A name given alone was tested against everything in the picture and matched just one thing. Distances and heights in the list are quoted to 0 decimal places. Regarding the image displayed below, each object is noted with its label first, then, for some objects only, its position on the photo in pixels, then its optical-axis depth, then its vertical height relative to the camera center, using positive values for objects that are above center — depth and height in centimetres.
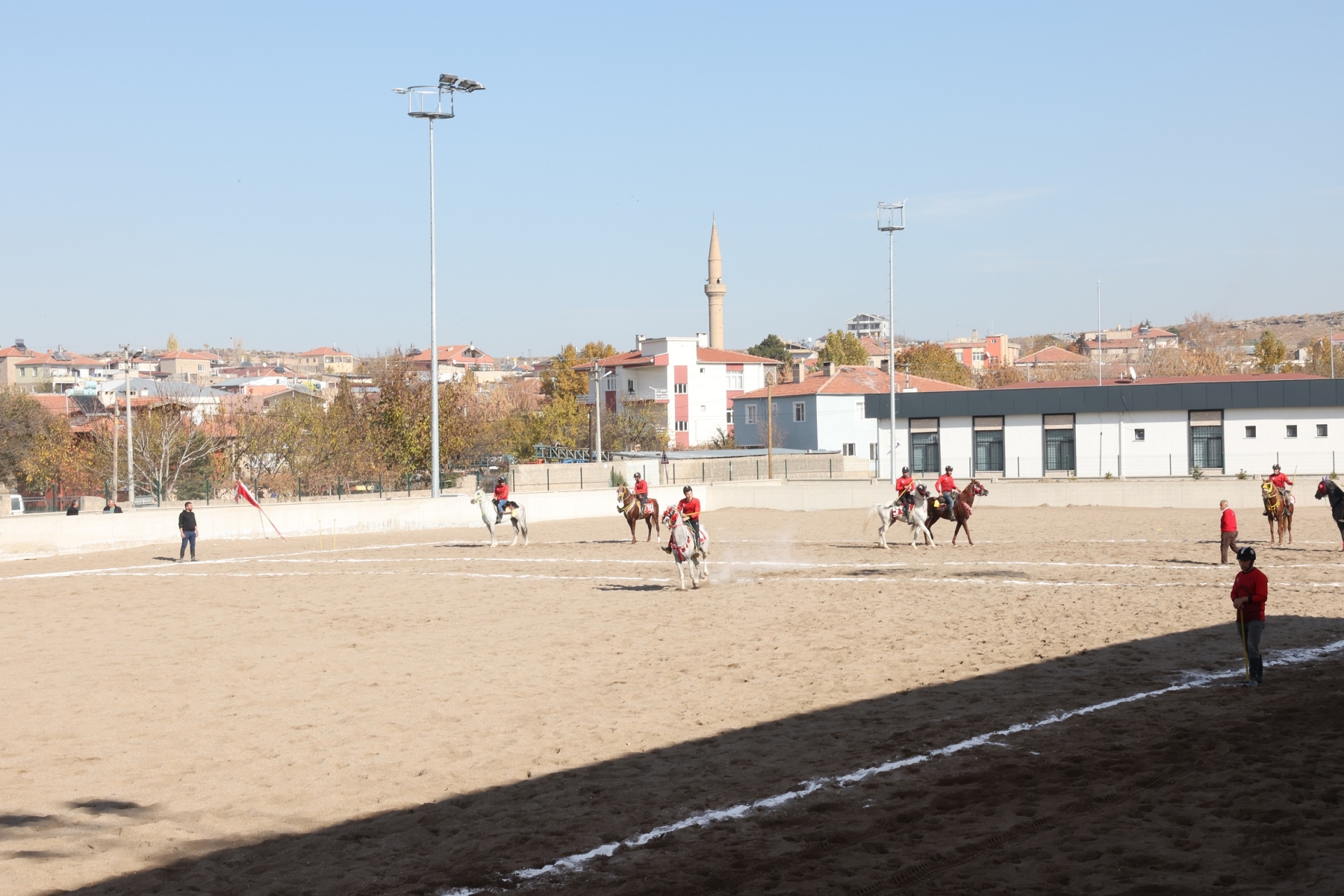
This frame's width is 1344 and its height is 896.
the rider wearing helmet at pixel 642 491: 3293 -83
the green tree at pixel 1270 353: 10940 +941
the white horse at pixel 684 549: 2217 -165
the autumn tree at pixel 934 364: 12306 +1019
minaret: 12188 +1796
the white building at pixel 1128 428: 5234 +126
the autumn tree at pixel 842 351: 13125 +1217
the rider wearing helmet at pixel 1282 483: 2728 -70
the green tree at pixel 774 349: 15795 +1483
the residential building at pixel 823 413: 8481 +339
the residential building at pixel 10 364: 15100 +1370
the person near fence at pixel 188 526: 3072 -152
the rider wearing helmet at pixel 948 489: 2950 -78
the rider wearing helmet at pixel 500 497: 3297 -93
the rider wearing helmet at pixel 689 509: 2431 -98
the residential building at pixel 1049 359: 14512 +1276
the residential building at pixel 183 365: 18962 +1688
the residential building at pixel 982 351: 17150 +1619
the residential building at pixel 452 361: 16612 +1574
